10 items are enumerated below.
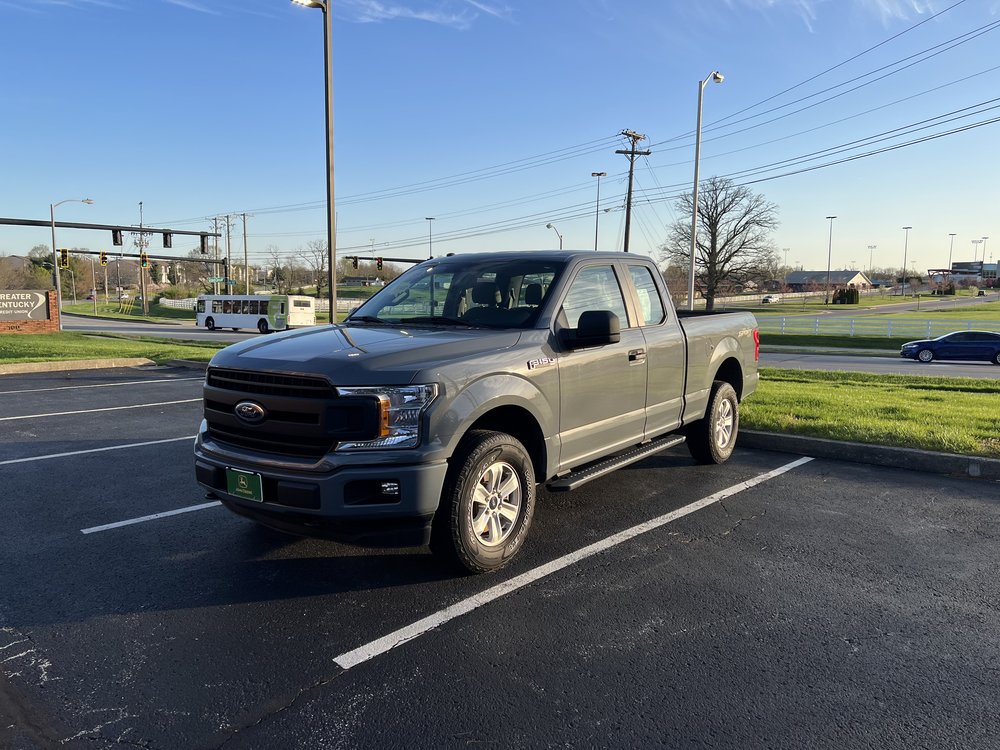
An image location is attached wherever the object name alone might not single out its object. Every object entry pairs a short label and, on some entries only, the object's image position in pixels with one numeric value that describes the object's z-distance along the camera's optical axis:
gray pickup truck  3.61
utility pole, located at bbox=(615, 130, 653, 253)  40.72
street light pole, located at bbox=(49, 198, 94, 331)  39.19
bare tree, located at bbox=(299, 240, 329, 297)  86.44
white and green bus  47.56
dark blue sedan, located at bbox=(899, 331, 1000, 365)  25.98
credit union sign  27.92
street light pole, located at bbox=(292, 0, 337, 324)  13.80
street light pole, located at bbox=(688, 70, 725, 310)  28.98
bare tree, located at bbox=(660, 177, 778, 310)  63.25
